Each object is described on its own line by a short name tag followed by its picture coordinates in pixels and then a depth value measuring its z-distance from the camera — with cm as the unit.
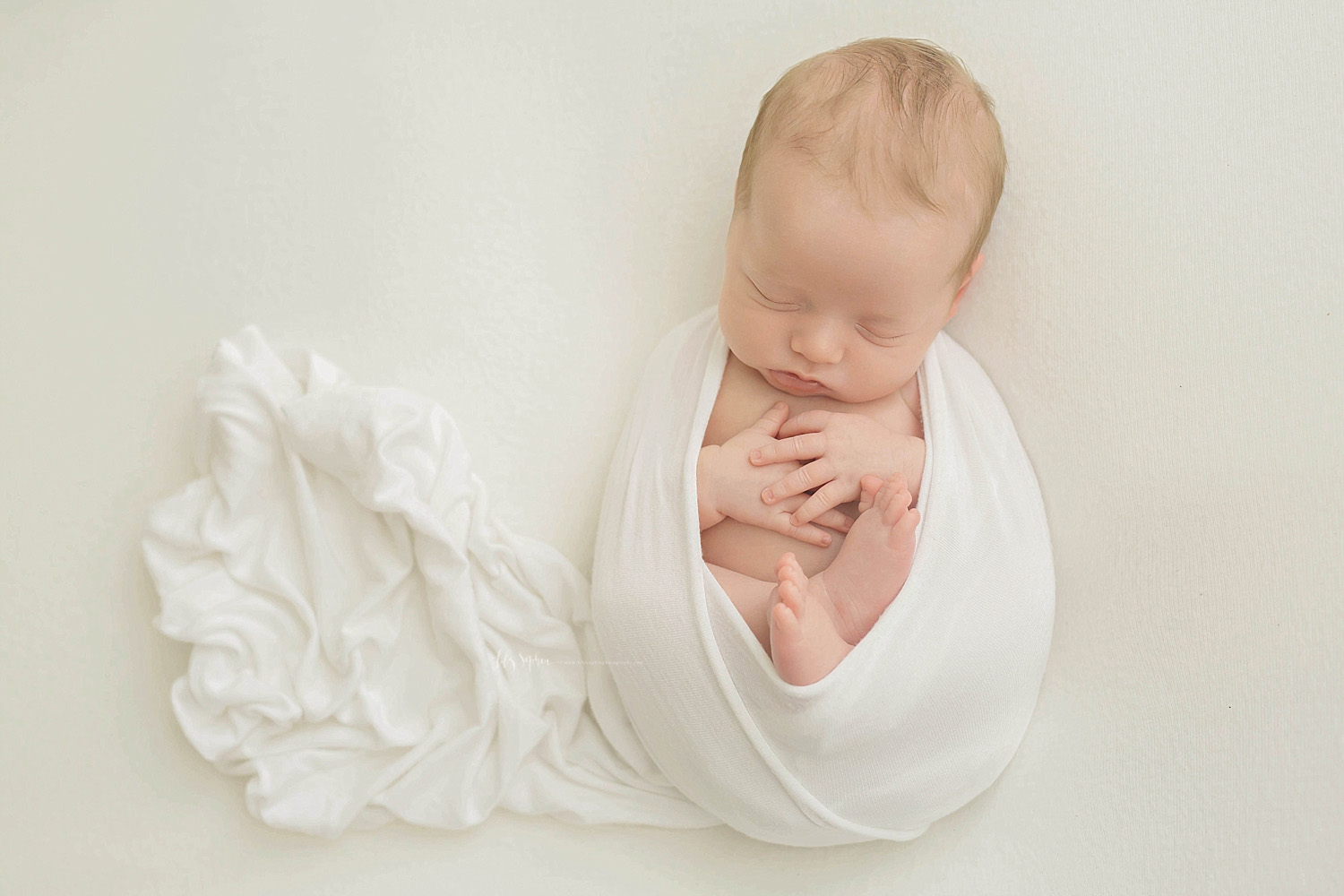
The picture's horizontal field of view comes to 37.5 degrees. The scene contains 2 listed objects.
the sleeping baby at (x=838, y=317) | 73
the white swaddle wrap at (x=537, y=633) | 76
